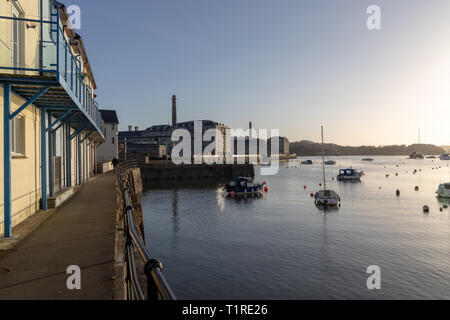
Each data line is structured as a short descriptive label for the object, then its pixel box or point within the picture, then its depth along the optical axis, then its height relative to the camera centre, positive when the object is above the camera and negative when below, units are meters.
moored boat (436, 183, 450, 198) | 49.97 -5.72
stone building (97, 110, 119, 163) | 59.95 +4.27
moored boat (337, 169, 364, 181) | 84.62 -5.00
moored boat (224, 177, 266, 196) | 54.97 -5.14
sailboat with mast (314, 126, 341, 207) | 42.31 -5.71
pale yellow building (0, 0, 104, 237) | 9.64 +2.29
